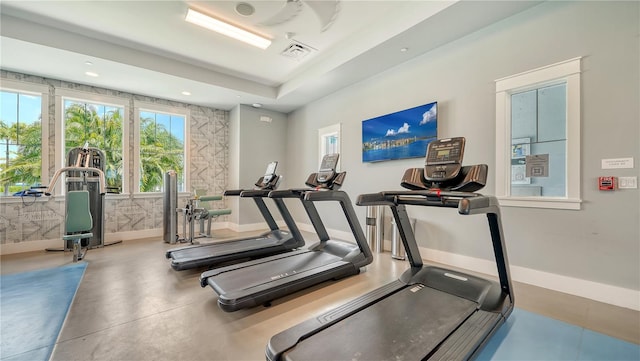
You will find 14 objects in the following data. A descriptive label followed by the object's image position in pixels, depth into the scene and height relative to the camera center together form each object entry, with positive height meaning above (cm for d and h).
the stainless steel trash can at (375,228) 448 -86
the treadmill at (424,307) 160 -107
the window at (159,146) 582 +83
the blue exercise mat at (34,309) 186 -125
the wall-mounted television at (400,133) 390 +81
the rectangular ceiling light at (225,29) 344 +225
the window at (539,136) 275 +58
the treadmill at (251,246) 357 -109
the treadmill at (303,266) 246 -108
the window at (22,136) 445 +79
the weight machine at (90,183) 452 -6
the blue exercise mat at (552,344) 176 -123
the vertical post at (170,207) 508 -56
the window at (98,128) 493 +109
